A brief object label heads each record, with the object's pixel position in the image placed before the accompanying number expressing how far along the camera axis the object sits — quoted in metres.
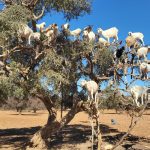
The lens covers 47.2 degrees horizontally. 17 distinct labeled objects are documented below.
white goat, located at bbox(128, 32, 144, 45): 6.18
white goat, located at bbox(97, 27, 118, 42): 6.63
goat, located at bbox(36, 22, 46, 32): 6.82
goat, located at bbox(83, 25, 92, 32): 6.79
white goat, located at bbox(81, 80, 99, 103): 5.33
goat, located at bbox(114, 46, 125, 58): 5.93
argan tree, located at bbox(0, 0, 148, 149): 6.07
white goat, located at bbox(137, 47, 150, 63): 5.88
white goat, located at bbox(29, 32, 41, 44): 6.20
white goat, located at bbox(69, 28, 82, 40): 6.86
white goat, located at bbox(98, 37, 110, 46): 6.75
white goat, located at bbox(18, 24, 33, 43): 5.98
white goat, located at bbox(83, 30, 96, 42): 6.78
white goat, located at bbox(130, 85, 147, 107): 5.37
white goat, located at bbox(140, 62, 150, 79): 5.64
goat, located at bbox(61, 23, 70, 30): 6.97
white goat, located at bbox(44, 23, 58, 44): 6.48
